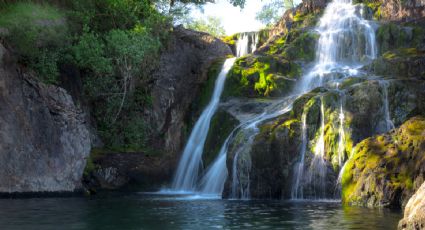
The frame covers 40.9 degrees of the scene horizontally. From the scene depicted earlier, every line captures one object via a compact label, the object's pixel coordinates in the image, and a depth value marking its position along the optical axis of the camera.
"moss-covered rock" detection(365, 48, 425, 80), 27.45
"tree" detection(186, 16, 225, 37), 90.58
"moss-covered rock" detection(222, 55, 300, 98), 32.69
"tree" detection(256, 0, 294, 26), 81.69
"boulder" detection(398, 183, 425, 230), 10.82
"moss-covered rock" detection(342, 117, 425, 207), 18.06
